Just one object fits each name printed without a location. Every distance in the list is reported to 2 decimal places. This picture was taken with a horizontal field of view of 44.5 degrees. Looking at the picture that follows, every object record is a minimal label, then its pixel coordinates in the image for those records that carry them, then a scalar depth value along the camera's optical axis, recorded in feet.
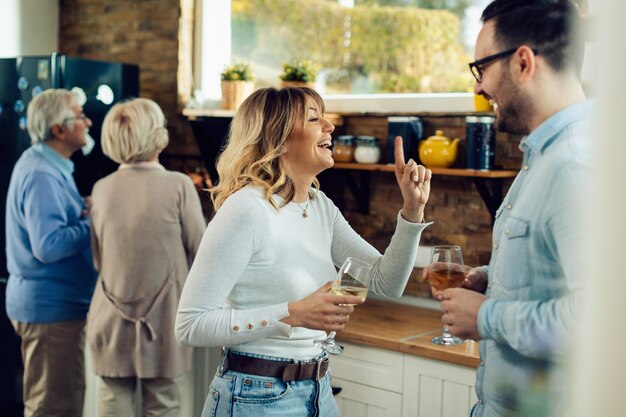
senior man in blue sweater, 9.54
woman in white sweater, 5.14
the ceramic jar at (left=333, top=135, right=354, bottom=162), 10.70
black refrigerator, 11.55
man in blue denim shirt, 3.63
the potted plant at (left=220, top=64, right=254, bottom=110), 12.10
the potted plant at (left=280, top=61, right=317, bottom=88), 11.30
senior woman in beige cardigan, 8.84
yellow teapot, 9.73
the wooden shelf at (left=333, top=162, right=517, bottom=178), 9.27
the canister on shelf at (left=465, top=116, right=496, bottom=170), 9.41
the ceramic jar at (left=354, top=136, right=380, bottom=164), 10.53
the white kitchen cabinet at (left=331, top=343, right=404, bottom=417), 8.72
